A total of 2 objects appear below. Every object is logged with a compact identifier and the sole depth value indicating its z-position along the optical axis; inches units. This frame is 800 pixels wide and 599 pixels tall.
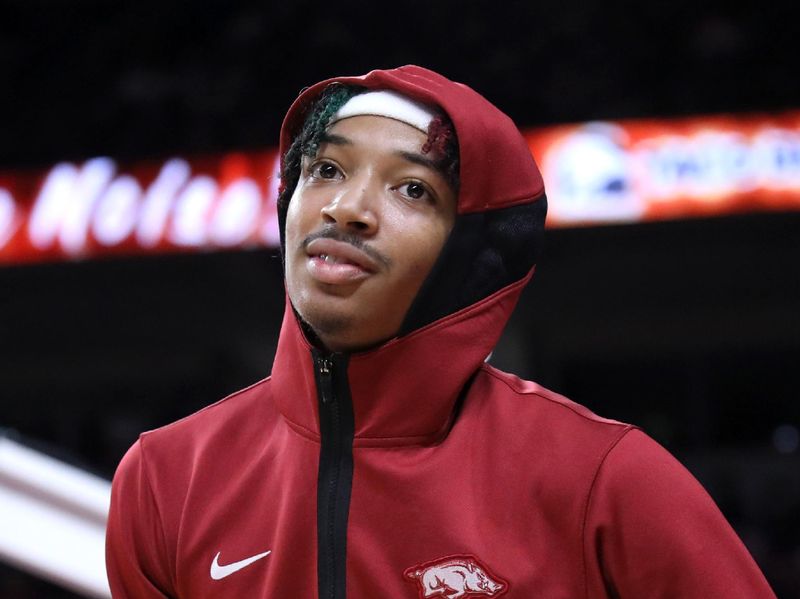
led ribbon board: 445.7
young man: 147.4
